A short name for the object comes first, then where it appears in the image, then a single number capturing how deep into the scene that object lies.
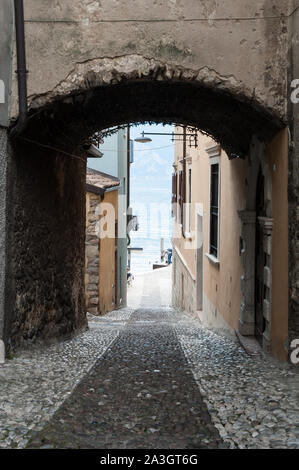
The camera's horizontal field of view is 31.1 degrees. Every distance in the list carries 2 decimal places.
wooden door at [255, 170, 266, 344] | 6.71
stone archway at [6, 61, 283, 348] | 4.95
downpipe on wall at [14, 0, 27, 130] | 4.86
